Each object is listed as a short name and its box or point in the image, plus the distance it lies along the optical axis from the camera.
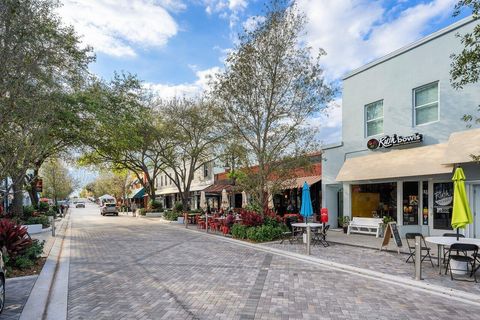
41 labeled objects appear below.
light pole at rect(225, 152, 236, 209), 17.32
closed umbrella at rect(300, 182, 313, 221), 14.31
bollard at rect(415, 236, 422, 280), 8.23
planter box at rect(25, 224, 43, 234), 19.49
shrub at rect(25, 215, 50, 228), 20.42
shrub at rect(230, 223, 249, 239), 16.08
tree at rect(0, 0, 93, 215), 8.62
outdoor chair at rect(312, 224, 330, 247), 13.99
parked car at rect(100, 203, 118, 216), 43.12
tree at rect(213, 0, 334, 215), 15.63
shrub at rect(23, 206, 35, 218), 22.19
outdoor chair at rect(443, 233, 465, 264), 10.09
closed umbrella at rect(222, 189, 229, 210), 26.99
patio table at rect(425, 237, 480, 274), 8.55
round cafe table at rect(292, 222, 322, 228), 13.60
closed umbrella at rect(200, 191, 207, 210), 32.95
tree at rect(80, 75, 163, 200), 19.19
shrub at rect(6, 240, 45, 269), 9.22
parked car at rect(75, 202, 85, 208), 83.57
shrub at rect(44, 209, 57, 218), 28.25
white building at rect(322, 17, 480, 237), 12.80
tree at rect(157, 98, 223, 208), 26.08
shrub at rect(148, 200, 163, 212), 37.41
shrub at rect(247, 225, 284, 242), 15.02
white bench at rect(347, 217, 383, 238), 15.94
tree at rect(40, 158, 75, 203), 56.38
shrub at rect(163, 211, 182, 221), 27.68
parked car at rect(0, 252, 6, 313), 5.93
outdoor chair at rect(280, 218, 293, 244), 15.27
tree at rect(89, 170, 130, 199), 59.09
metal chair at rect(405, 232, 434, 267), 9.77
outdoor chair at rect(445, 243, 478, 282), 8.02
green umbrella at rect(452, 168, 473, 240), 8.75
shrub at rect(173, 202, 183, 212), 30.13
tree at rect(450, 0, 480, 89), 7.10
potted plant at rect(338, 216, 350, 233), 17.71
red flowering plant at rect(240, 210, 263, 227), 16.03
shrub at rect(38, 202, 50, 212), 30.86
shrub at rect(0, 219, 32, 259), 9.27
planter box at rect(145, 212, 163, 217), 35.79
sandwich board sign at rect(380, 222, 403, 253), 11.25
